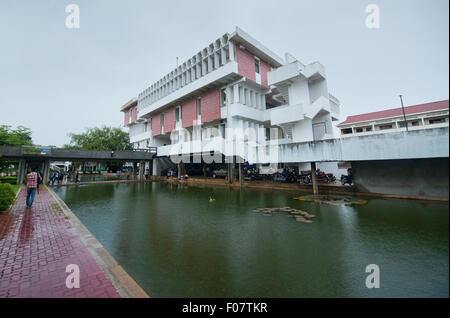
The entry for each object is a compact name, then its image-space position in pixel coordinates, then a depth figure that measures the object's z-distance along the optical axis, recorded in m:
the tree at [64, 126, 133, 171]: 39.22
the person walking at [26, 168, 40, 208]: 8.90
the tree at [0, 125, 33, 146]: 20.61
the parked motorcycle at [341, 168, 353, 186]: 15.17
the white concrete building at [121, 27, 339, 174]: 16.70
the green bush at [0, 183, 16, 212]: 7.80
